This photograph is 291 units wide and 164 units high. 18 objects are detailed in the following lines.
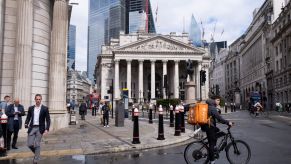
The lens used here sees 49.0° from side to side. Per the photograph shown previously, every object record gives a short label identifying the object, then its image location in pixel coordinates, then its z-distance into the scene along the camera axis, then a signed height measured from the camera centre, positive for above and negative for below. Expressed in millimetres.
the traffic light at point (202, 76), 21911 +1471
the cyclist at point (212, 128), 8392 -823
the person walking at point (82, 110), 33688 -1371
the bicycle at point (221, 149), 8427 -1452
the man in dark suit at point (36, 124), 8641 -741
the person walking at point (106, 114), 23367 -1275
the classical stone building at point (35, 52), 16250 +2481
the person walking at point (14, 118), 11867 -808
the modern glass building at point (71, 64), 170850 +18649
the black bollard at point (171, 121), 22144 -1678
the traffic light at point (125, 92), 41838 +697
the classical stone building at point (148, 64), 84938 +9465
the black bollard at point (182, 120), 18453 -1383
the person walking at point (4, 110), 11202 -493
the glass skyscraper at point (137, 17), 159075 +45683
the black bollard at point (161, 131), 14609 -1558
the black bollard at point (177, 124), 16625 -1410
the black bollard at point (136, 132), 13125 -1443
